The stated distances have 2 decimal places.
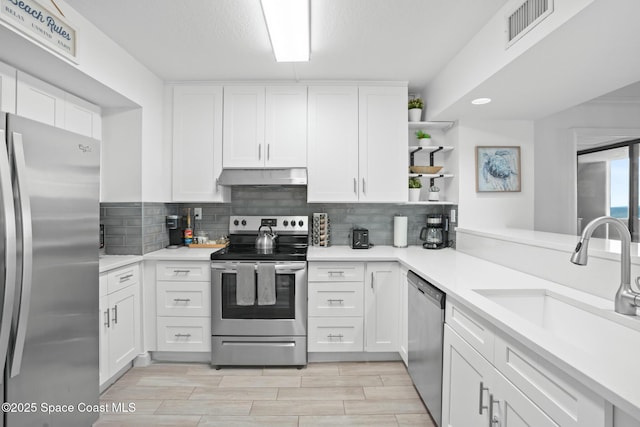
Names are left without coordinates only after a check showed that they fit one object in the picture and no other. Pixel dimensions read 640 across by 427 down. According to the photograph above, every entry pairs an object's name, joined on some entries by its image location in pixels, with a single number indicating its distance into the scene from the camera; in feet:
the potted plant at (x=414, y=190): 10.73
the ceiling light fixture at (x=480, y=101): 8.55
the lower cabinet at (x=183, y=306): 9.29
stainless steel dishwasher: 6.32
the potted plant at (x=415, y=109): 10.83
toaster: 10.56
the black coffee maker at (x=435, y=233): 10.75
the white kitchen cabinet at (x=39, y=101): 6.62
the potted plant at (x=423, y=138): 10.80
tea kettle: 10.21
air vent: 5.32
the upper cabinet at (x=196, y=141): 10.42
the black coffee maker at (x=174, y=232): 10.68
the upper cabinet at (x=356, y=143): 10.40
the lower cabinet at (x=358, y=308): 9.36
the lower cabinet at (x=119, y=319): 7.73
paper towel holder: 10.89
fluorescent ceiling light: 6.18
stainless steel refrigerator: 4.18
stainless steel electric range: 9.05
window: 11.73
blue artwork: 10.36
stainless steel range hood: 9.89
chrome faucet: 4.22
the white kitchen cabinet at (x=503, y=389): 3.20
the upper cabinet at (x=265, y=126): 10.39
